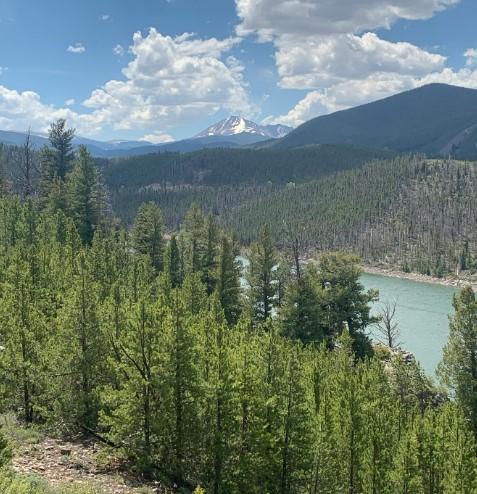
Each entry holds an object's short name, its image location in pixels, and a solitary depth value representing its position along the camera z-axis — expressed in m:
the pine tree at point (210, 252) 64.44
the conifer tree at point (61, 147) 90.62
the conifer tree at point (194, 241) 64.44
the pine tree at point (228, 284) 58.68
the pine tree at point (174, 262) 63.85
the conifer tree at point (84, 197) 73.25
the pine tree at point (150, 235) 69.83
